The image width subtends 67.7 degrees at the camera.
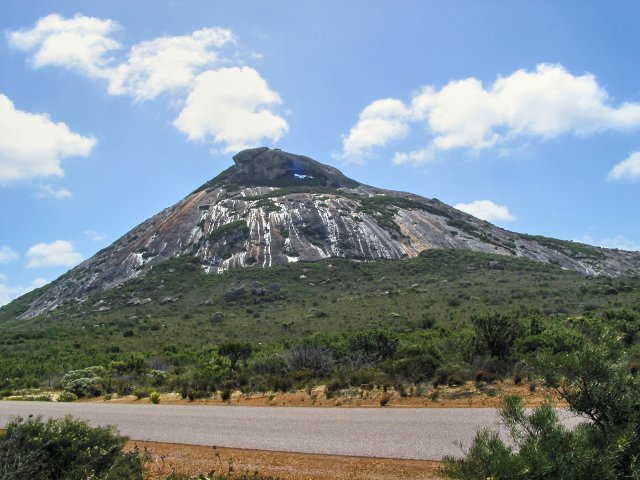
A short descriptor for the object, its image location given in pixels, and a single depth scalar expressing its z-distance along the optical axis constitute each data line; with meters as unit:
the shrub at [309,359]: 20.20
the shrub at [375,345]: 20.62
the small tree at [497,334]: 17.44
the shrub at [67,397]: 18.66
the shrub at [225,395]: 15.76
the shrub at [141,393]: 17.73
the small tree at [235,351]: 23.34
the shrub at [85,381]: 19.94
